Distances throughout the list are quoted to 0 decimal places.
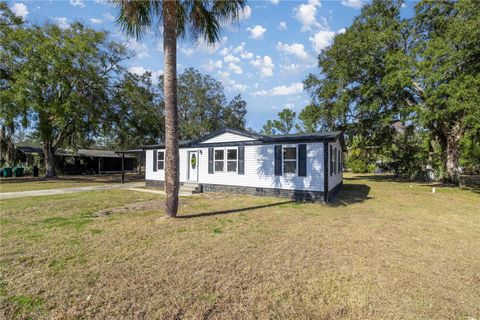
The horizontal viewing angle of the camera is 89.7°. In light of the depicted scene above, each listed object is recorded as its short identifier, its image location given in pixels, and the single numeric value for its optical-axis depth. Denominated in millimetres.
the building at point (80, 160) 29016
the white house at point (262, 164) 10336
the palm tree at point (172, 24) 6820
